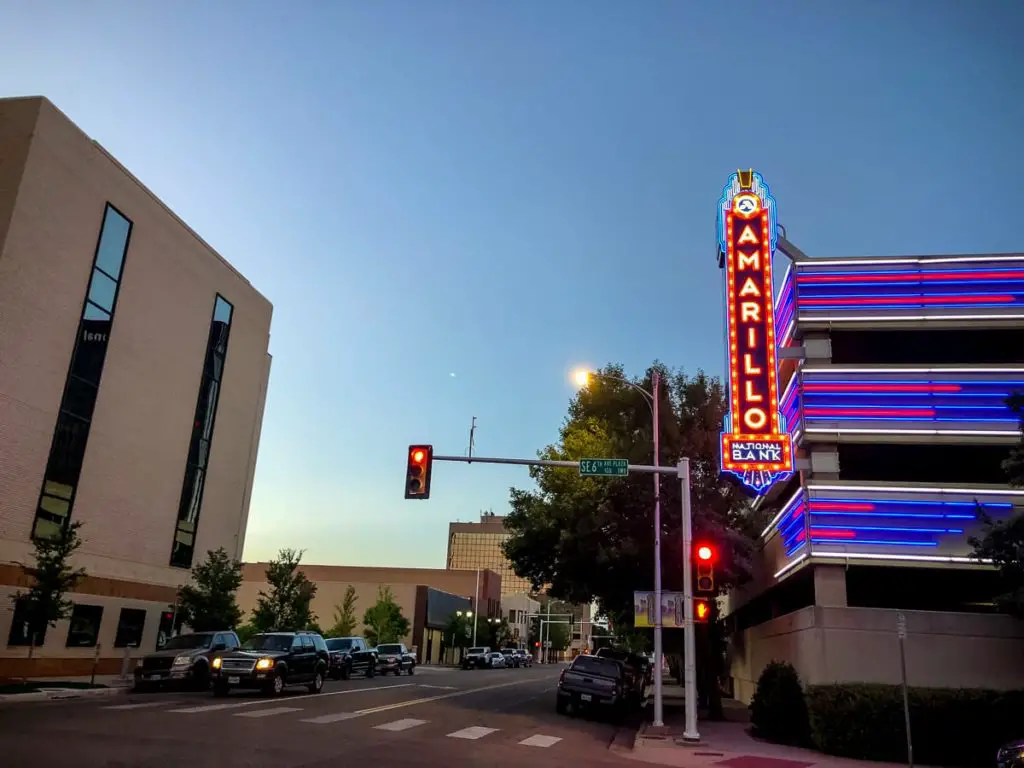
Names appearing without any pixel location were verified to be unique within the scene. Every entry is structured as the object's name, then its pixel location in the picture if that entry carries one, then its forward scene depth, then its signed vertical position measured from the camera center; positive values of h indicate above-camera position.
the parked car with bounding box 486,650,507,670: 66.31 -2.78
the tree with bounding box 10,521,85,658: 24.62 +0.58
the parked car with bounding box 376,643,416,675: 43.97 -2.01
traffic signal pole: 18.08 +0.87
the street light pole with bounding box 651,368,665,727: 20.17 +1.29
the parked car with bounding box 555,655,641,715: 23.83 -1.54
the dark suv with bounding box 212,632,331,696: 22.73 -1.40
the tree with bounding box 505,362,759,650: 25.38 +3.97
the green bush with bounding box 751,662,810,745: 18.97 -1.51
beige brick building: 26.98 +8.30
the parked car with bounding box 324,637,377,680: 36.07 -1.75
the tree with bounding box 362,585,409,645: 65.56 -0.20
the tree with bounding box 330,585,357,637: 62.06 -0.05
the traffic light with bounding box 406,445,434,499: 18.23 +3.28
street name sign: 18.92 +3.70
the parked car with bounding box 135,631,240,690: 24.08 -1.54
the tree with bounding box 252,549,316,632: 40.78 +0.66
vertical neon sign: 20.62 +7.79
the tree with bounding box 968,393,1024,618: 15.47 +2.00
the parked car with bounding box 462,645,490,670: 63.59 -2.55
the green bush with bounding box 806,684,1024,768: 15.98 -1.44
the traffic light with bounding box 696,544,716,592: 17.92 +1.56
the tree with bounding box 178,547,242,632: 33.75 +0.52
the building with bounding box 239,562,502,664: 76.12 +2.64
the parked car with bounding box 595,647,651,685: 31.28 -1.01
